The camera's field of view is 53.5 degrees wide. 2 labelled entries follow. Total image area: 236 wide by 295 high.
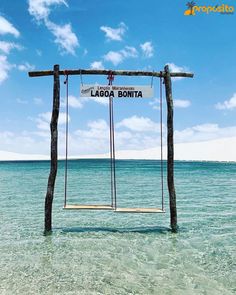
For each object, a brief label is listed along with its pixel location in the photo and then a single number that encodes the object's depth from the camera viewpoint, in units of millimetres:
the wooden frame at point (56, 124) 8713
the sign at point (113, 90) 8685
